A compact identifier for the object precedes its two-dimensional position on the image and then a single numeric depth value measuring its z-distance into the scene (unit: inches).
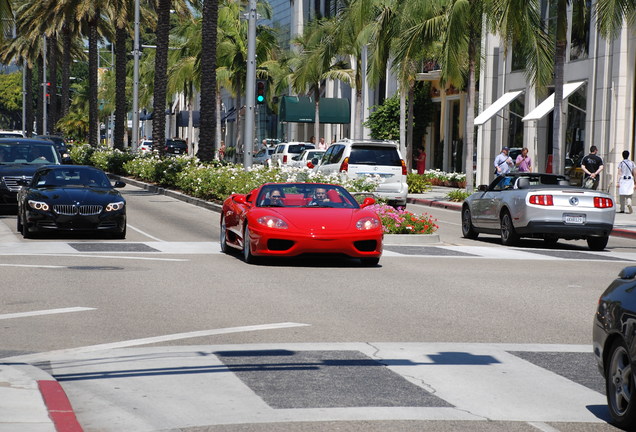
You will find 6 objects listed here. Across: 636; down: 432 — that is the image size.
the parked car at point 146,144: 3533.5
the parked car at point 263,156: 2426.4
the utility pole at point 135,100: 2055.7
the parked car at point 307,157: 1925.4
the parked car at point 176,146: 3399.6
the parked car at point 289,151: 2140.7
